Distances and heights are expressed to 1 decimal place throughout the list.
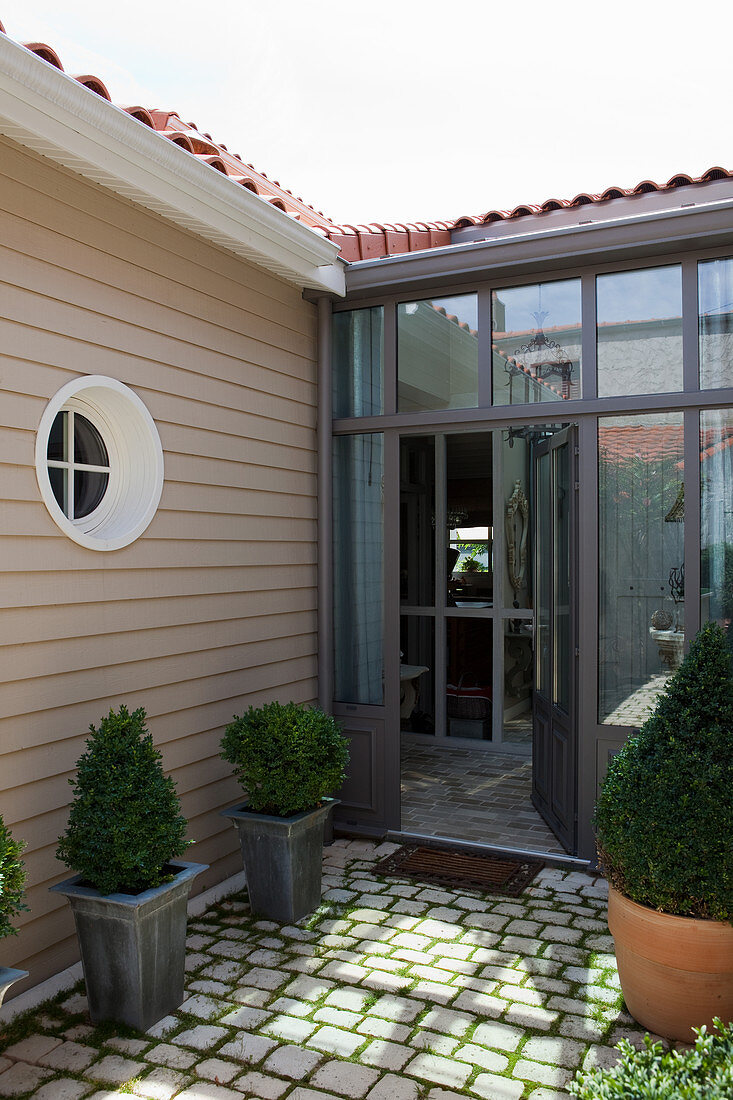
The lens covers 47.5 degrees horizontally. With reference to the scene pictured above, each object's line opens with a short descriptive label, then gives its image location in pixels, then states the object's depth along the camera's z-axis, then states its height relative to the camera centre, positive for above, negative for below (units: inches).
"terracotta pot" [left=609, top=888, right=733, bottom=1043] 102.9 -52.7
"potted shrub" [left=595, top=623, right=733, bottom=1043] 102.2 -38.1
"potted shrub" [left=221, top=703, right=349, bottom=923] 140.5 -41.6
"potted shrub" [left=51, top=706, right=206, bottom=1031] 107.2 -43.8
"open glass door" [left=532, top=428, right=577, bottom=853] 169.5 -20.0
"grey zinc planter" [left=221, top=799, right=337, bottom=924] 140.5 -52.7
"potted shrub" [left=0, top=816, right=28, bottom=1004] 88.3 -36.1
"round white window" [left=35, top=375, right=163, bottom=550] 126.2 +15.0
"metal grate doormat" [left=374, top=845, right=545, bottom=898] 157.4 -62.7
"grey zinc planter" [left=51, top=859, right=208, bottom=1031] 106.8 -51.5
